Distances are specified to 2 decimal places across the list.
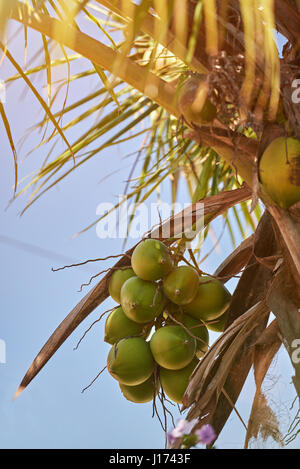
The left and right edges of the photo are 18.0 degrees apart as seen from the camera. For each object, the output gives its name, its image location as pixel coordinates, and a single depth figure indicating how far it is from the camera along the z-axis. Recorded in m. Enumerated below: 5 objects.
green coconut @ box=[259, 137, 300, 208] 3.48
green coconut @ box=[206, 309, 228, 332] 4.30
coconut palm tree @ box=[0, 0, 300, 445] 3.55
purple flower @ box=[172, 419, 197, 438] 3.05
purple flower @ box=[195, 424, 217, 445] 3.05
